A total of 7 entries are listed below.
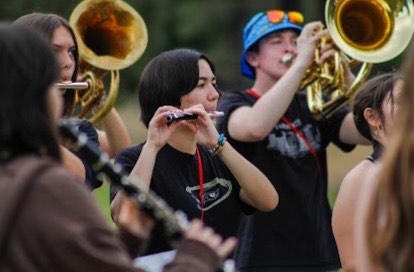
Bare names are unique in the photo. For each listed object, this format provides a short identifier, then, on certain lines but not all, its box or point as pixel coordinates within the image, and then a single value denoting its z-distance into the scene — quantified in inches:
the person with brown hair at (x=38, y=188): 226.1
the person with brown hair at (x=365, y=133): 342.0
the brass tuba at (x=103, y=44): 466.3
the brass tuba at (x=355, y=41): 494.9
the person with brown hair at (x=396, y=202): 233.0
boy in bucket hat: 467.8
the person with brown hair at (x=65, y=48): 384.8
